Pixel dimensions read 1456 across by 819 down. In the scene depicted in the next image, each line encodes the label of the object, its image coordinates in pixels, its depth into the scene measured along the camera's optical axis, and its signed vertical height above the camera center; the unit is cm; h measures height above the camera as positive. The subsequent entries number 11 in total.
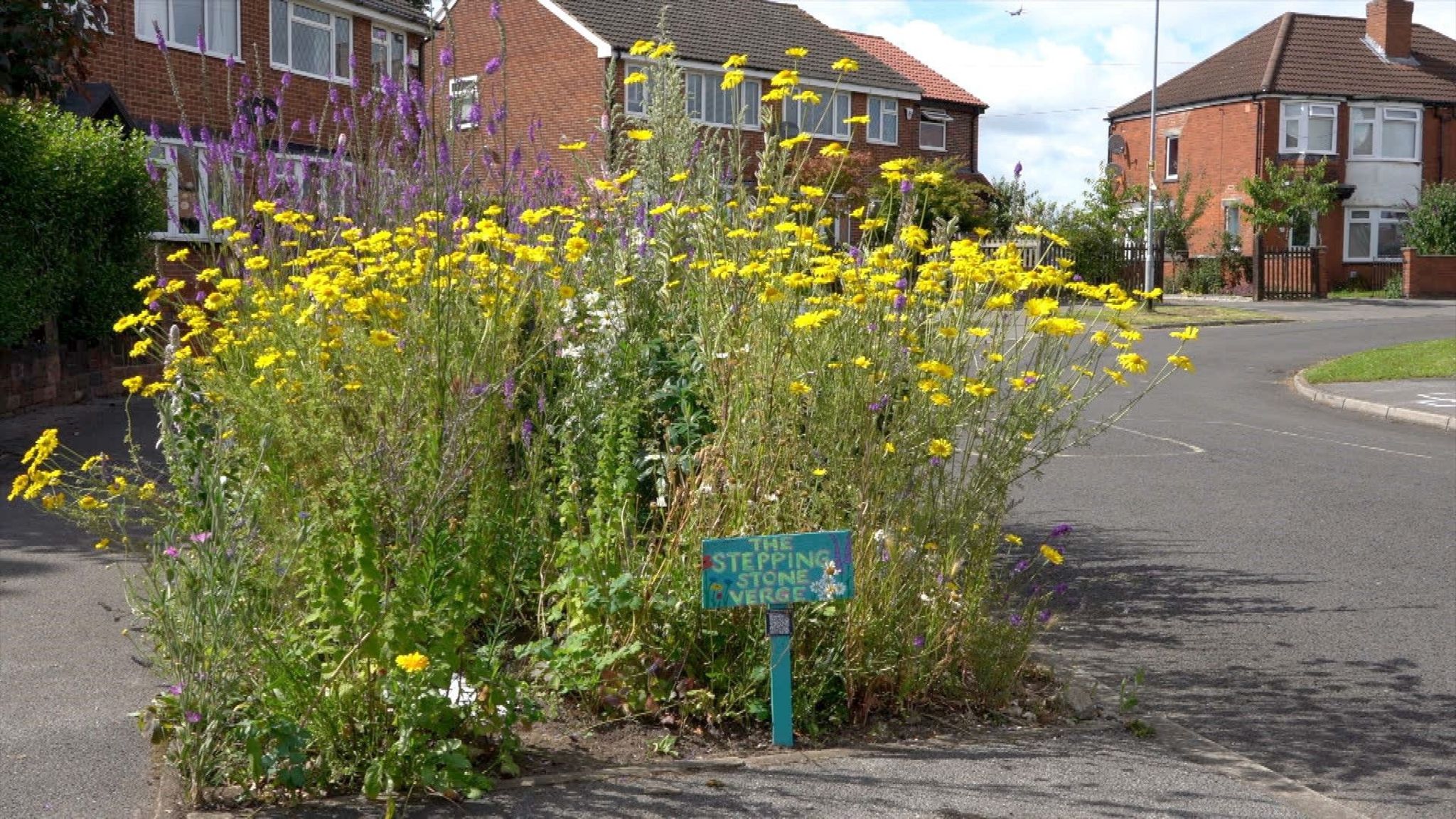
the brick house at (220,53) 2269 +397
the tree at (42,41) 1220 +206
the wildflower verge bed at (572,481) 432 -61
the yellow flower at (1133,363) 501 -21
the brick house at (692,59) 4103 +656
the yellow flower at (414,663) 390 -92
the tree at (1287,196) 4375 +289
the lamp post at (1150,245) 3769 +130
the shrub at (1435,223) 4303 +209
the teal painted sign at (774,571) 468 -82
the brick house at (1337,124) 4647 +530
